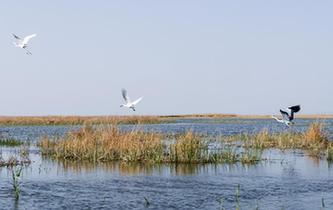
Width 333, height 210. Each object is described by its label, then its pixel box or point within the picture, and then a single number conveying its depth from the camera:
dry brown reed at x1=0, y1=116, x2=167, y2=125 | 52.31
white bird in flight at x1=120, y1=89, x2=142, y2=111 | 19.62
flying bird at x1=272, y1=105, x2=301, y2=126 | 21.16
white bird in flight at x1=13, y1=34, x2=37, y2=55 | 16.69
